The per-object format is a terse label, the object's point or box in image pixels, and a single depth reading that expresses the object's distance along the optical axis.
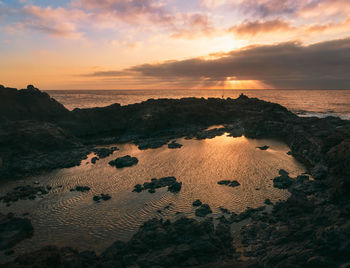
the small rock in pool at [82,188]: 36.16
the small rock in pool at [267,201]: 29.69
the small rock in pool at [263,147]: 58.81
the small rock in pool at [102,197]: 32.84
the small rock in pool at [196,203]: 30.14
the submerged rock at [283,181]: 34.97
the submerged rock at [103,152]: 54.77
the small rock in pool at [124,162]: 47.31
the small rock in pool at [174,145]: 61.87
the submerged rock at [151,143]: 62.91
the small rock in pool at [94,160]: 49.88
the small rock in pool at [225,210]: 28.07
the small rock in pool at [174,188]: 34.75
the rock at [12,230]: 23.19
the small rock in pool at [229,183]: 36.36
